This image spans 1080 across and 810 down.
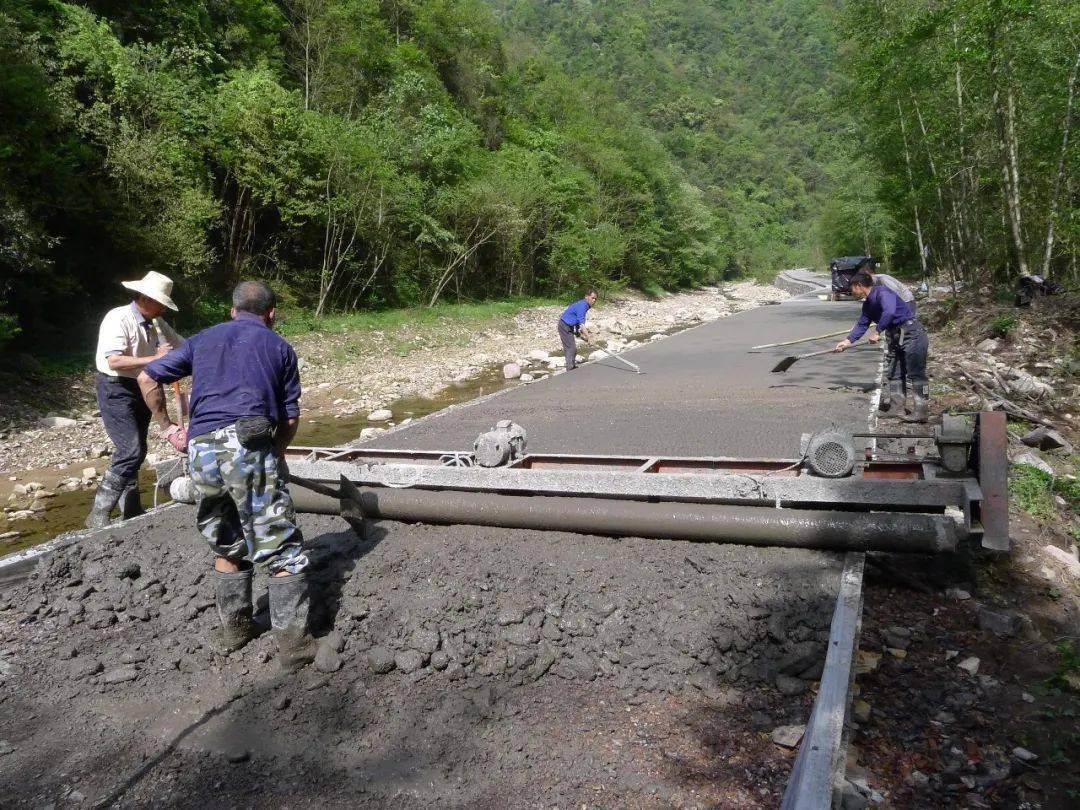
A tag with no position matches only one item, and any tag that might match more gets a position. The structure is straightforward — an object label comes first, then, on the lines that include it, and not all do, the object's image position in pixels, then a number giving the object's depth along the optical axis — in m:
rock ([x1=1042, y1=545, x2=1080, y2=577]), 3.64
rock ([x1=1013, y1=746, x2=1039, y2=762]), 2.32
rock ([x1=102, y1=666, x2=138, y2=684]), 2.96
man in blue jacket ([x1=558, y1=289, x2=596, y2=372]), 11.55
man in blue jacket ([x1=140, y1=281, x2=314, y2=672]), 2.97
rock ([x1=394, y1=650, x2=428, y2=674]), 2.89
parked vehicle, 24.41
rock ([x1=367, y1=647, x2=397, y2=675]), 2.90
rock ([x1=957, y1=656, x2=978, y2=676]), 2.81
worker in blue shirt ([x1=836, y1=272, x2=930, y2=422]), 6.49
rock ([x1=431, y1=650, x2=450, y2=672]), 2.89
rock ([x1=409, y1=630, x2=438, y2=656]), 2.95
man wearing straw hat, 4.29
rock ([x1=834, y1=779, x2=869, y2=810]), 1.98
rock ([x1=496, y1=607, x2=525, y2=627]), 3.07
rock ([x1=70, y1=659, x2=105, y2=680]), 3.00
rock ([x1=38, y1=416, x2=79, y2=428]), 8.73
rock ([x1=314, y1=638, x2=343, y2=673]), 2.92
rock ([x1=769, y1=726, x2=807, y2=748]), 2.33
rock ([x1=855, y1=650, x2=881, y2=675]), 2.80
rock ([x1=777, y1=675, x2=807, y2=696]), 2.62
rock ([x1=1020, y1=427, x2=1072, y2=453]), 5.40
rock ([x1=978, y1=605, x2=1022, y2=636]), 3.02
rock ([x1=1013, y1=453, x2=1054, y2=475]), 4.84
